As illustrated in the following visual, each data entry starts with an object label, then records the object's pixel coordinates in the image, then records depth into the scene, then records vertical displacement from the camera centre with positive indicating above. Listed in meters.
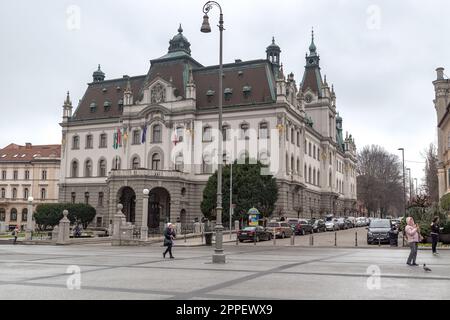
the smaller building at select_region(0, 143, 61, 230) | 94.50 +4.55
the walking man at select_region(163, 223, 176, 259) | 22.65 -1.34
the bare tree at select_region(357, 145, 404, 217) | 103.88 +6.01
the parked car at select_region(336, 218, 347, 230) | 63.18 -2.02
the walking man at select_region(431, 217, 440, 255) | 23.80 -1.19
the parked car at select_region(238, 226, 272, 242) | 38.84 -2.10
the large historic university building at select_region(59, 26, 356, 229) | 61.44 +9.47
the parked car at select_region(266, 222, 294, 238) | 42.92 -1.89
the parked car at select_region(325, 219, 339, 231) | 58.50 -2.16
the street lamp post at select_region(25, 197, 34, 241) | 42.91 -1.70
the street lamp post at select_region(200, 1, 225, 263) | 19.62 +1.83
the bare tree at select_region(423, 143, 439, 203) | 75.62 +5.44
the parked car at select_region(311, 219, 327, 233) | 54.39 -2.04
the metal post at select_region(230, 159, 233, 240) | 47.39 +2.54
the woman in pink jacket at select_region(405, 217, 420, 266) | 17.81 -1.04
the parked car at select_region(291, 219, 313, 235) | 48.78 -1.93
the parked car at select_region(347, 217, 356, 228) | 70.34 -1.90
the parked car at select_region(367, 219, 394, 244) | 34.81 -1.75
